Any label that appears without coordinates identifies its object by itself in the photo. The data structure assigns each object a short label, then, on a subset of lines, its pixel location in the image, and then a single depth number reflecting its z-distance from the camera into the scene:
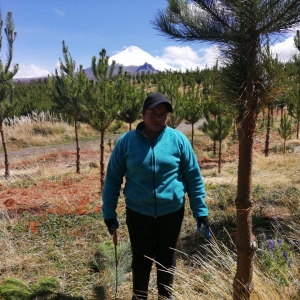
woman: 2.23
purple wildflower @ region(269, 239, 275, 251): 2.74
